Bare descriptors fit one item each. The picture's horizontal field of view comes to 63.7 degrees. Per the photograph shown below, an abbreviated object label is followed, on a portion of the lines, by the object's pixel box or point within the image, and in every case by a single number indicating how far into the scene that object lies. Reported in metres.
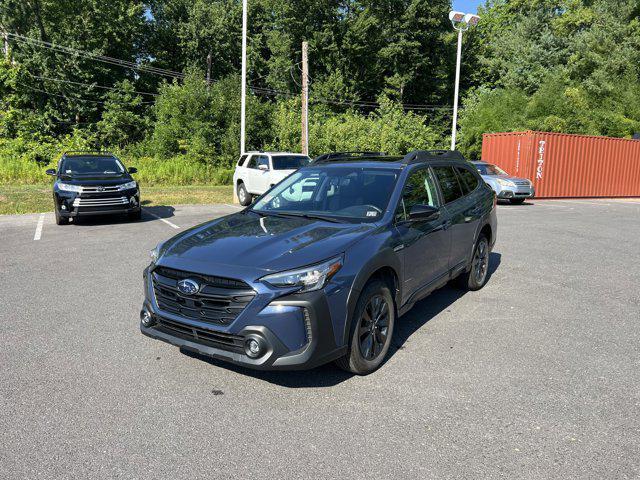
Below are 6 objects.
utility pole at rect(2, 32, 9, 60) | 38.28
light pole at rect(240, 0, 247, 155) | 20.94
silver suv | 19.20
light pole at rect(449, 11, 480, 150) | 23.94
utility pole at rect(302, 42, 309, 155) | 25.06
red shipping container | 22.31
